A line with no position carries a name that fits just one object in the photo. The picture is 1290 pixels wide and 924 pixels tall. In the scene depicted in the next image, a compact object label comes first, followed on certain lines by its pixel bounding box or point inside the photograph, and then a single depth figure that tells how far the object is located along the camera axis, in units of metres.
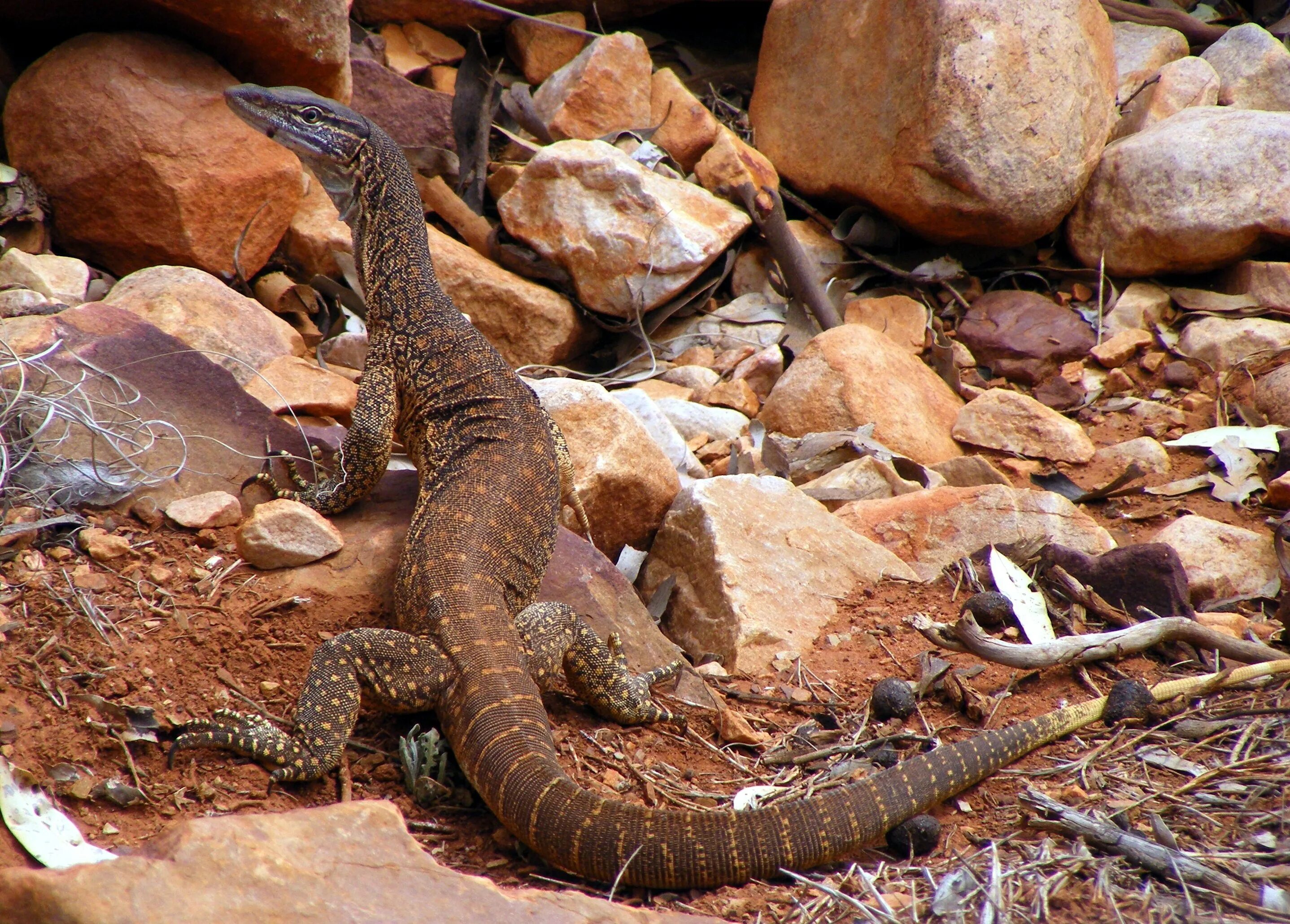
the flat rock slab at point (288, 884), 4.55
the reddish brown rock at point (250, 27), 13.59
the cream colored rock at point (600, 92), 18.87
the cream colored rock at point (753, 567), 10.51
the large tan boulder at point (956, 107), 16.66
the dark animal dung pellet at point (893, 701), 9.13
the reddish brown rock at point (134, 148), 13.61
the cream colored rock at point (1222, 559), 11.42
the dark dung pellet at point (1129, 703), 8.47
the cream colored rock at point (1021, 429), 15.12
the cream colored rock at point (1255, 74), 20.16
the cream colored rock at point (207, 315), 12.05
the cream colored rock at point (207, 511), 9.33
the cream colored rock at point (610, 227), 16.95
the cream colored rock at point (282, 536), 9.09
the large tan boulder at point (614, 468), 12.02
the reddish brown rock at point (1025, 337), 17.66
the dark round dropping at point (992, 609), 10.30
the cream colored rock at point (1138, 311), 18.00
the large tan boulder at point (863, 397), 14.52
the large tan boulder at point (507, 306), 16.47
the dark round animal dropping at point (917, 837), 7.19
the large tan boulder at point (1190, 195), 16.94
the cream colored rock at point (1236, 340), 16.66
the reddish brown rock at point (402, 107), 17.47
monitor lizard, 6.98
